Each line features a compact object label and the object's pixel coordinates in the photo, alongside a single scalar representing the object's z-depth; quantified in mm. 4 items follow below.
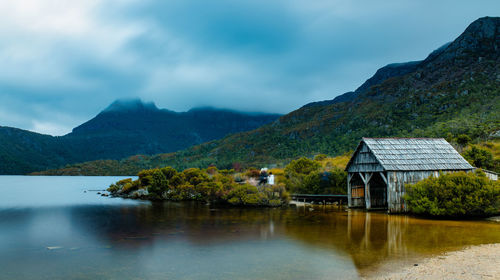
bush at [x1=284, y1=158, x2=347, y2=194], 36000
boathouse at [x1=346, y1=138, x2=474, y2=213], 25766
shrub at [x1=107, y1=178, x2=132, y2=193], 56306
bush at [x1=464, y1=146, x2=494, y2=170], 32219
